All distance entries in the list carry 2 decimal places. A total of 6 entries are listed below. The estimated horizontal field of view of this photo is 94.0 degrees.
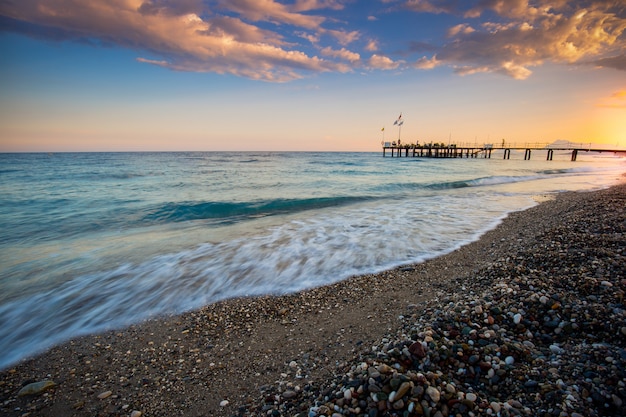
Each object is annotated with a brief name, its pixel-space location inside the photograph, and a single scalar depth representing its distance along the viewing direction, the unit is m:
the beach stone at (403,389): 2.12
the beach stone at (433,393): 2.09
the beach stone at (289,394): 2.66
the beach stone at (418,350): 2.59
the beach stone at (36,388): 3.13
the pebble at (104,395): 3.01
